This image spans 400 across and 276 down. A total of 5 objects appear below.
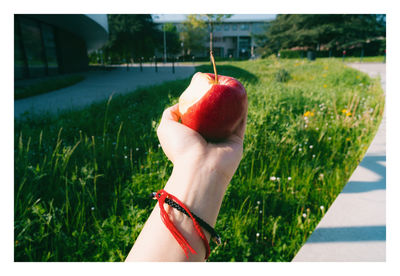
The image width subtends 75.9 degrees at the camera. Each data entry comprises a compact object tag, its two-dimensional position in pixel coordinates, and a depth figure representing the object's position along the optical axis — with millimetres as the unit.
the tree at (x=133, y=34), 22859
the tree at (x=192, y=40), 41062
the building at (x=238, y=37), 37719
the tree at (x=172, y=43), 35500
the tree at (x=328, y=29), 24562
